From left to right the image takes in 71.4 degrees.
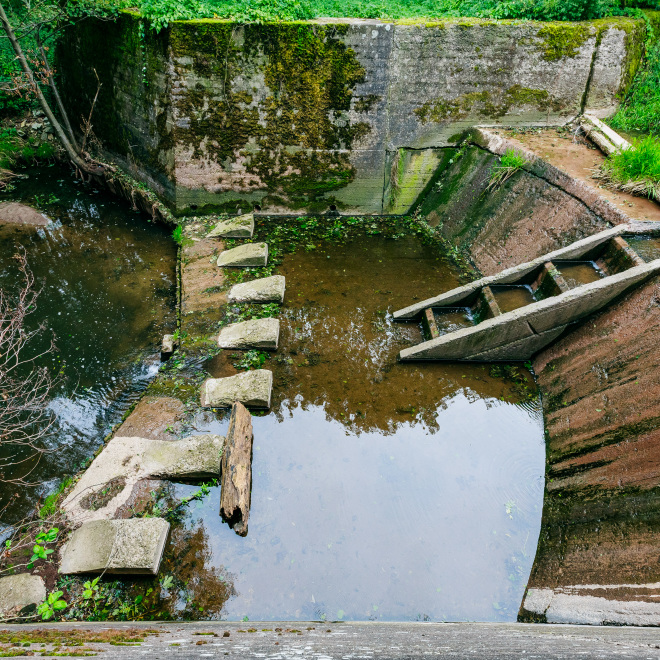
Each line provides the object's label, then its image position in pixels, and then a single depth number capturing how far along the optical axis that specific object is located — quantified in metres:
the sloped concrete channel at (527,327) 4.84
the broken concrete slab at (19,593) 3.30
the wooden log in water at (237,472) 3.89
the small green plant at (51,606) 3.09
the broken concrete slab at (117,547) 3.50
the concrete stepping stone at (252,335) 5.57
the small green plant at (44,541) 3.34
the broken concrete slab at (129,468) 4.00
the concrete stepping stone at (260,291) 6.32
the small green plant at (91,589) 3.39
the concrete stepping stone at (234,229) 7.67
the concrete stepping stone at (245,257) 6.97
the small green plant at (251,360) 5.40
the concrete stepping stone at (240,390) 4.88
